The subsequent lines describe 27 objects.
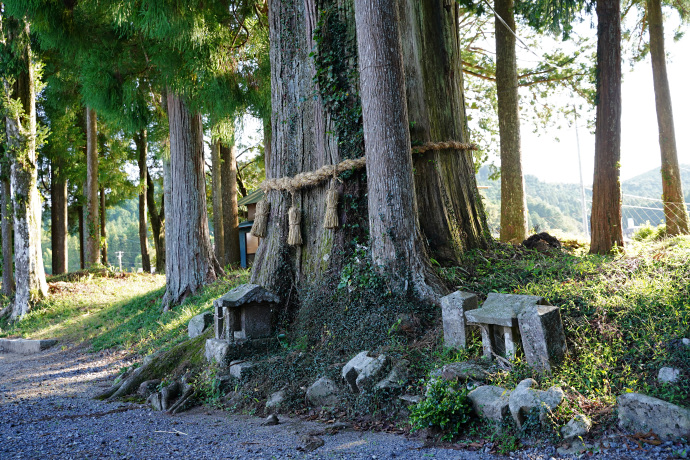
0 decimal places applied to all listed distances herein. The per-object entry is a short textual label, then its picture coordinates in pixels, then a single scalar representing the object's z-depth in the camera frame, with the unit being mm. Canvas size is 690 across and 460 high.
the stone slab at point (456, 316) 3793
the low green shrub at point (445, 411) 3146
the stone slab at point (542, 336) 3324
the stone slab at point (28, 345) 9212
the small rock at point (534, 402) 2896
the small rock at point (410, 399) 3438
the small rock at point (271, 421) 3814
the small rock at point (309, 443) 3168
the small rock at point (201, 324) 6102
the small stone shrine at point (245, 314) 4969
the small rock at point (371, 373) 3760
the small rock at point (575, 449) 2705
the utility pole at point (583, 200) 19623
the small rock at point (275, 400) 4094
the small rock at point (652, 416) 2635
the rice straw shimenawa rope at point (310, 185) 5074
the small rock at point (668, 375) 2953
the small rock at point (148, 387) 5043
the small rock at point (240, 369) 4582
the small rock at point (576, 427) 2775
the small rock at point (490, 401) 3029
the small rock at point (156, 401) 4575
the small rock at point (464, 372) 3393
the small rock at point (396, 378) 3646
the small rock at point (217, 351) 4871
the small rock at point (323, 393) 3973
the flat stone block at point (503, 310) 3484
